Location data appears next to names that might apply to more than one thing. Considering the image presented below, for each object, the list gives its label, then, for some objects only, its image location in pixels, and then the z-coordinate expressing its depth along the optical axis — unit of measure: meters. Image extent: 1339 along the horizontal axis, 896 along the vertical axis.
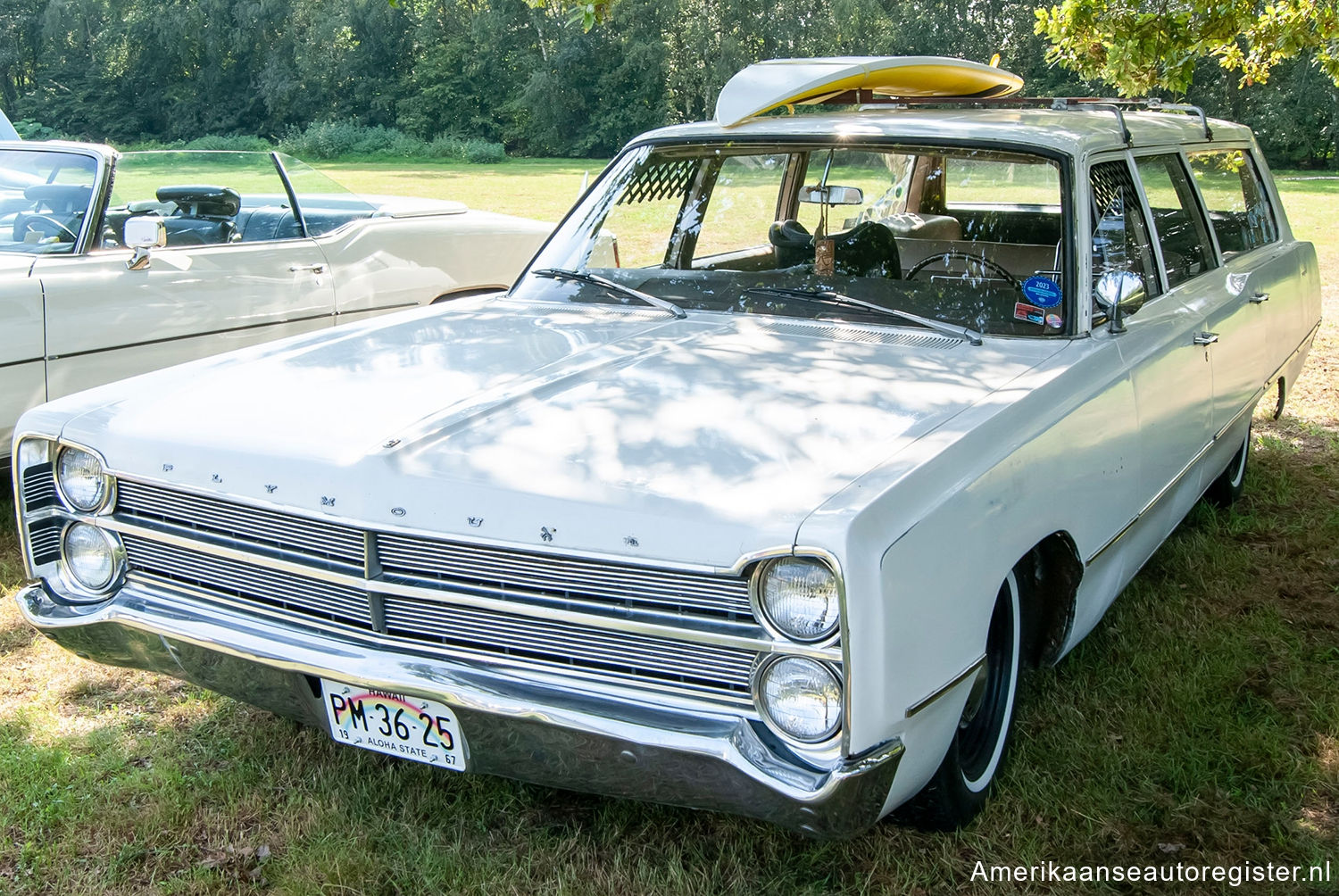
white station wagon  2.17
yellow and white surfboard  3.74
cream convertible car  4.81
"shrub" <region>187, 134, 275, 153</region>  34.72
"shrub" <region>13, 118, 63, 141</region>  37.67
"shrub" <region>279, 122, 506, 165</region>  39.42
